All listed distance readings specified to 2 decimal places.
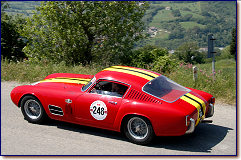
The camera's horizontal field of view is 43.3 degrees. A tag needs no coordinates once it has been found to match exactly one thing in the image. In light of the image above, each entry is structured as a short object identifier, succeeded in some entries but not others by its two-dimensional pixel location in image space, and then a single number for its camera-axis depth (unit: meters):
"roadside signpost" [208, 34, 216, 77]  10.21
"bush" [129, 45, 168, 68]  15.16
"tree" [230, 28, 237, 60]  69.72
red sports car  5.69
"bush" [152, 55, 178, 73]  12.59
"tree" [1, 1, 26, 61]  23.16
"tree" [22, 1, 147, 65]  16.64
